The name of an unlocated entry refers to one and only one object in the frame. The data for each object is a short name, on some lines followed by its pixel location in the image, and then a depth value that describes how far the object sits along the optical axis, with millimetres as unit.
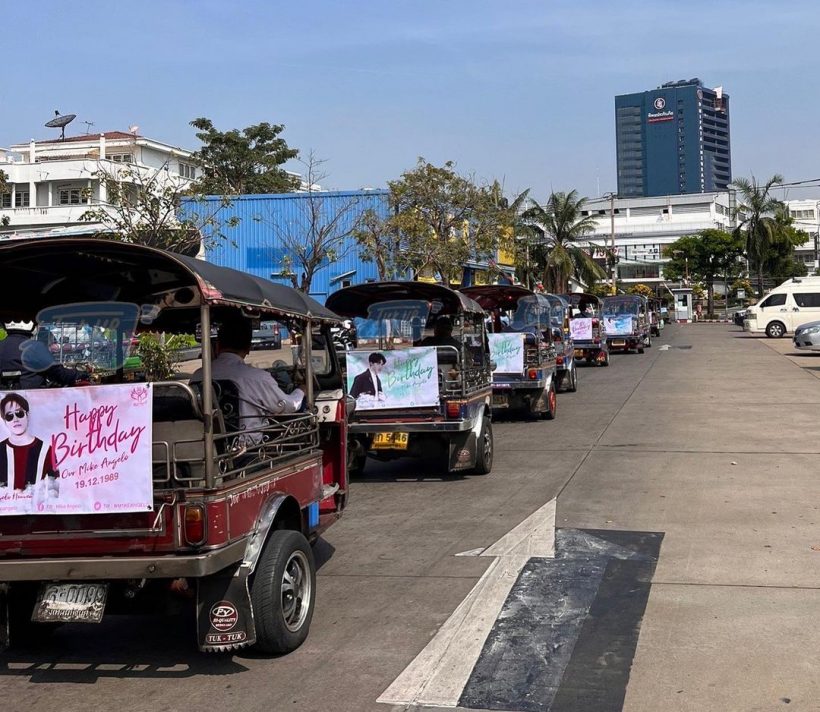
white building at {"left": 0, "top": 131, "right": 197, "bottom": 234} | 54906
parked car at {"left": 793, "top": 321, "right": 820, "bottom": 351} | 28553
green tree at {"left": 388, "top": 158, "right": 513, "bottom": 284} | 31703
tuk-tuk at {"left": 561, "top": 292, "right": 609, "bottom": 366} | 28672
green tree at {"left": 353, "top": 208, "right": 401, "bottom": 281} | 32625
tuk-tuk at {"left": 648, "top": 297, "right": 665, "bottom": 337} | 47709
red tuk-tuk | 4461
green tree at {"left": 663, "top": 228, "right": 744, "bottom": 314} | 86312
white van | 41500
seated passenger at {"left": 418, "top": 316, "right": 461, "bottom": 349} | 11406
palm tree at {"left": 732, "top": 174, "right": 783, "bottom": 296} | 68938
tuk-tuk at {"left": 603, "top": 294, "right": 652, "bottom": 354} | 34812
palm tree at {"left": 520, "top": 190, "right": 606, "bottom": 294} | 55406
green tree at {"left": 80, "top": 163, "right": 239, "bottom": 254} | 20031
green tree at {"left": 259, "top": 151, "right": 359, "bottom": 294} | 35062
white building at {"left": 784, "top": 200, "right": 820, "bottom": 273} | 133125
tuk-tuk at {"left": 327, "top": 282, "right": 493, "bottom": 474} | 10242
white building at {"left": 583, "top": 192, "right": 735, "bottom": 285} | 124750
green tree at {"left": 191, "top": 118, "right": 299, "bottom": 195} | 54250
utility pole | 73125
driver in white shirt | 5688
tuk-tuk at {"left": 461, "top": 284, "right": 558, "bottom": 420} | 15320
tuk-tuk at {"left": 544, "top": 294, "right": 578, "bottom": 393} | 19812
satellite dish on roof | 71188
